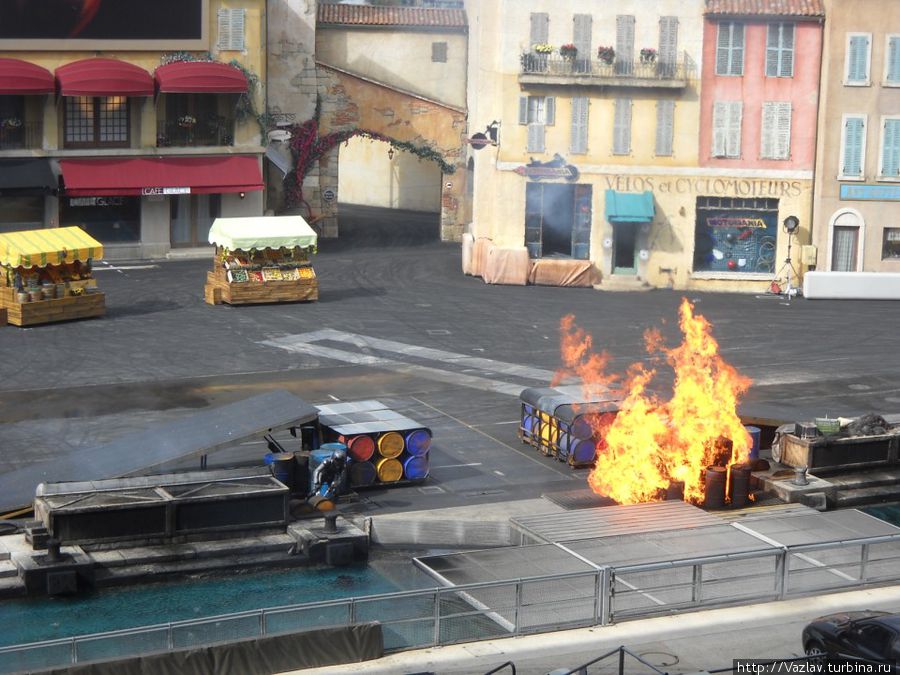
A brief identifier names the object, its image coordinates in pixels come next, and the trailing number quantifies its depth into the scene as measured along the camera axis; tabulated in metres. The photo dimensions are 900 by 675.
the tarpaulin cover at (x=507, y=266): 52.31
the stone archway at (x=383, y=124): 59.72
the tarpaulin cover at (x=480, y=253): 52.81
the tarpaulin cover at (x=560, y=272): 52.38
